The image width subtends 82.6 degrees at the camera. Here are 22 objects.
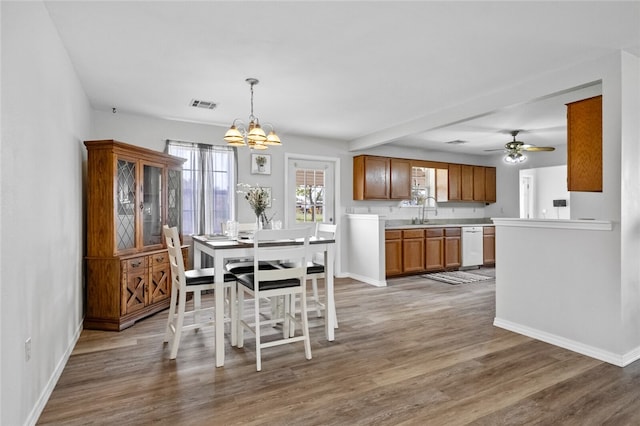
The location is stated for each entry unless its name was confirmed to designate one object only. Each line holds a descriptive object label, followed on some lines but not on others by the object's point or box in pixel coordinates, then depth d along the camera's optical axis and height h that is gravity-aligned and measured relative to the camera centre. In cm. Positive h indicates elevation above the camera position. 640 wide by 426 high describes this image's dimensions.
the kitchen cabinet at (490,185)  779 +51
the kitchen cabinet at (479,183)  764 +55
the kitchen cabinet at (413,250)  621 -71
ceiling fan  540 +89
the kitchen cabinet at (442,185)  730 +49
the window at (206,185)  500 +36
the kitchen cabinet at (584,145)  301 +54
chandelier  328 +67
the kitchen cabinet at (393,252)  605 -72
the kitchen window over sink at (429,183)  716 +52
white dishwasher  686 -70
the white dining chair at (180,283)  287 -60
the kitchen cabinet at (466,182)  748 +56
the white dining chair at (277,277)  271 -52
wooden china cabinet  353 -25
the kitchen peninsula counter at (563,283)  281 -66
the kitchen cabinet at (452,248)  666 -72
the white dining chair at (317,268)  340 -55
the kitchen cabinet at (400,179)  659 +55
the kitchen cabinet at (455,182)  732 +55
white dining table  280 -39
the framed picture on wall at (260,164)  546 +70
